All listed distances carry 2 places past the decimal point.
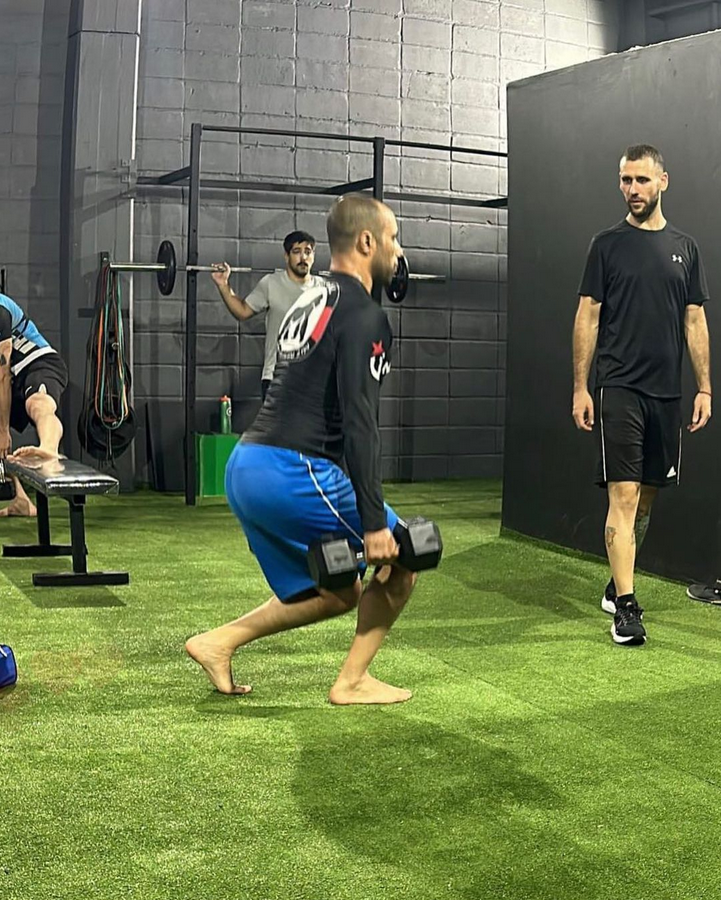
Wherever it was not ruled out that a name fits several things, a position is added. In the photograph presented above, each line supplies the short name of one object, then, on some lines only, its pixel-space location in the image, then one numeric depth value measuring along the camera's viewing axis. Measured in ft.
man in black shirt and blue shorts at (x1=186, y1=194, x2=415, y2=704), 10.09
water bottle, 27.17
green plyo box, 26.40
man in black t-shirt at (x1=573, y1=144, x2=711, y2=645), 14.39
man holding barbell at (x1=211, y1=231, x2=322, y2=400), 23.57
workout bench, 15.49
